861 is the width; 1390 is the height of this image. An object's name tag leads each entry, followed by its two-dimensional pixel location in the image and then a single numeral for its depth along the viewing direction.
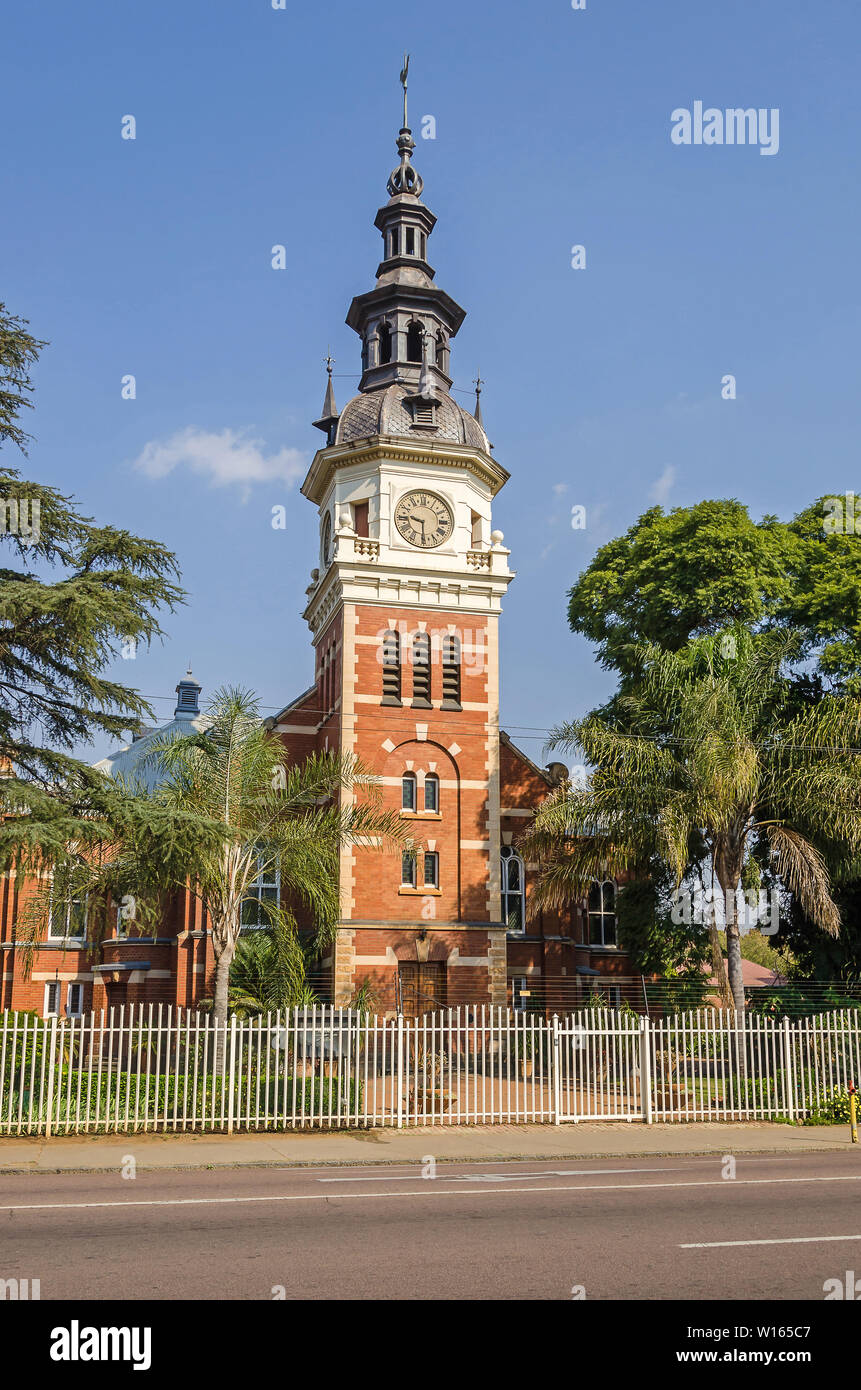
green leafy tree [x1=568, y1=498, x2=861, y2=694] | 31.56
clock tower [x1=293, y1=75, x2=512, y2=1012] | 34.44
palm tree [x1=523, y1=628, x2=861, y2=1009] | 25.48
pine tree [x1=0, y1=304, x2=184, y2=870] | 18.81
